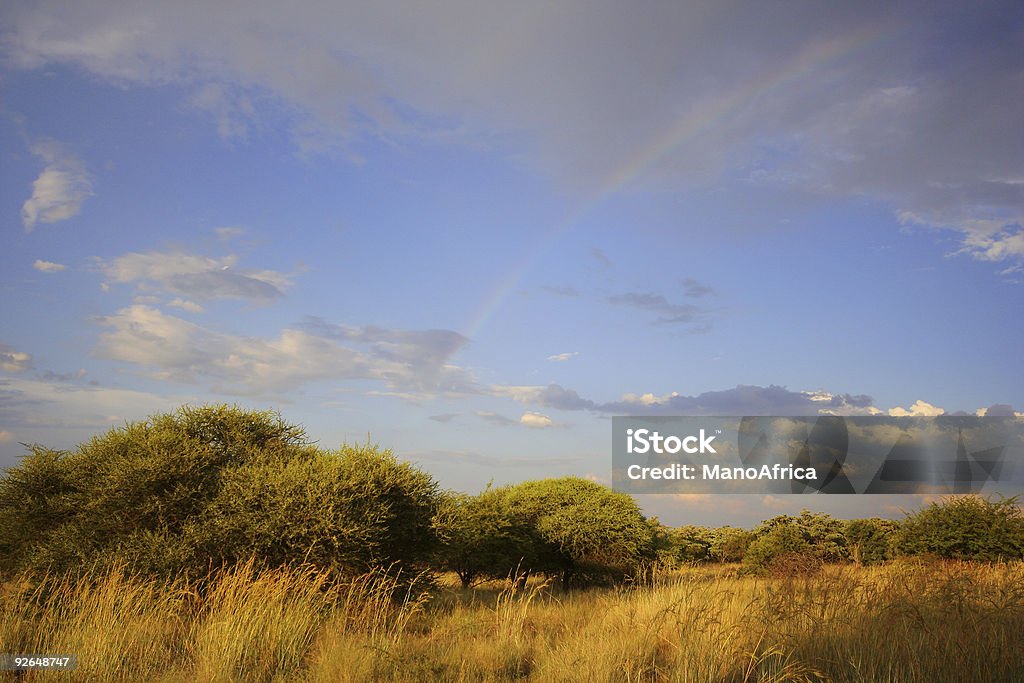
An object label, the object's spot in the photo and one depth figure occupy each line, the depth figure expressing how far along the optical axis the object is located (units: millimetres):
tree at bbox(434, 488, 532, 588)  25406
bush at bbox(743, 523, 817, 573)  32638
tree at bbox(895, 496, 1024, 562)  21172
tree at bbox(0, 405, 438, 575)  13781
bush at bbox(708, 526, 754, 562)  44812
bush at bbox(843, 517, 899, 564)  31828
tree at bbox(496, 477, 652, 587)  26281
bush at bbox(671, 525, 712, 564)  43250
